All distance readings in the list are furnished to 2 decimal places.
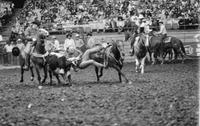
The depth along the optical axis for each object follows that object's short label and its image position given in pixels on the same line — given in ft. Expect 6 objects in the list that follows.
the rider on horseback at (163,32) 87.44
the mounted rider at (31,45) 51.48
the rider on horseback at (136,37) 66.40
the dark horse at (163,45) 88.43
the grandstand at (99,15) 100.68
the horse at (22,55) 56.03
